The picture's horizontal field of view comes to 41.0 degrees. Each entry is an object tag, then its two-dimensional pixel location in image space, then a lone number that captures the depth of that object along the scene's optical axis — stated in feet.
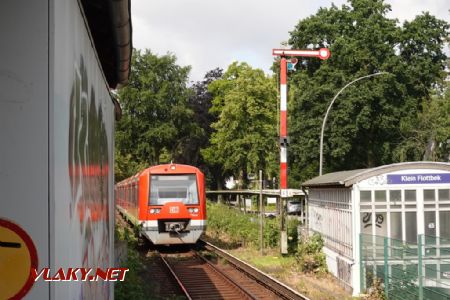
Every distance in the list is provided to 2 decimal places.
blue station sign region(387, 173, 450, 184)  41.42
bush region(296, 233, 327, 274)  48.57
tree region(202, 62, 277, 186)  147.95
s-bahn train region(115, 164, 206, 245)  60.54
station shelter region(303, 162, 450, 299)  39.83
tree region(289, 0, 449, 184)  127.54
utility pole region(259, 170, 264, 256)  57.97
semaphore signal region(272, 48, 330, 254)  56.75
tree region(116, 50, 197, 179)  181.16
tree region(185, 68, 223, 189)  194.29
